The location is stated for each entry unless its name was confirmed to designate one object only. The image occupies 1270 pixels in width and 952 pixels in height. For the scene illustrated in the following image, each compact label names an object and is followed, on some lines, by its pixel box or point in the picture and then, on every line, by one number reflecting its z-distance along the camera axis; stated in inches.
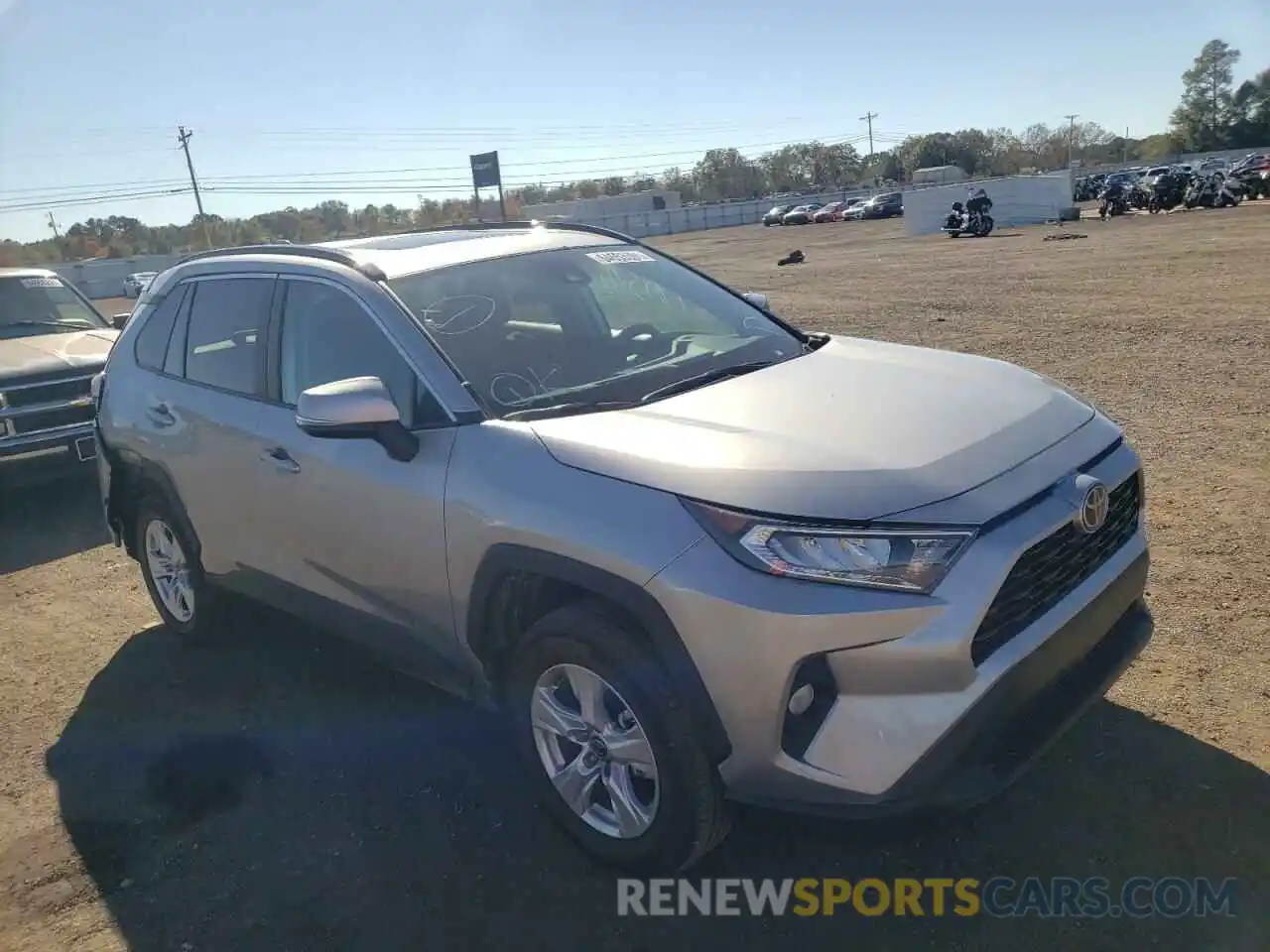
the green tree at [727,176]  5201.8
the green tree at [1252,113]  3501.5
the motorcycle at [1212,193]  1344.7
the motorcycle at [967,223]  1327.5
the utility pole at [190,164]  2925.7
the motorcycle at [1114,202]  1432.1
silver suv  96.9
